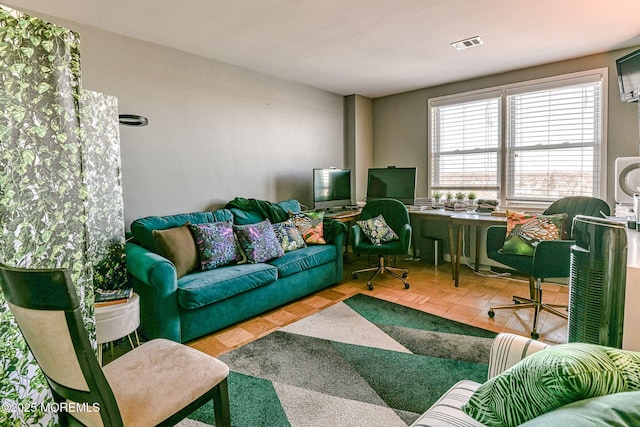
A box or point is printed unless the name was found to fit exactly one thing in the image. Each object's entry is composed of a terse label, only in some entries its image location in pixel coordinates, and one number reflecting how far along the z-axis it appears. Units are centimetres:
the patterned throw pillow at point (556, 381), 68
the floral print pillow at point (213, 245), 292
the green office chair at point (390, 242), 383
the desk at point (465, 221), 358
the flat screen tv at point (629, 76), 279
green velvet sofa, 242
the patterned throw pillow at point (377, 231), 398
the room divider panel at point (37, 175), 142
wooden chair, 95
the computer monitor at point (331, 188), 450
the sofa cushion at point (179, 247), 271
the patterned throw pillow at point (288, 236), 359
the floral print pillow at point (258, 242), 318
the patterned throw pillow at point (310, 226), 384
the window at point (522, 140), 379
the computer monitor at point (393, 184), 467
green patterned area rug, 179
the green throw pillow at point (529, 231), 295
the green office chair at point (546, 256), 261
